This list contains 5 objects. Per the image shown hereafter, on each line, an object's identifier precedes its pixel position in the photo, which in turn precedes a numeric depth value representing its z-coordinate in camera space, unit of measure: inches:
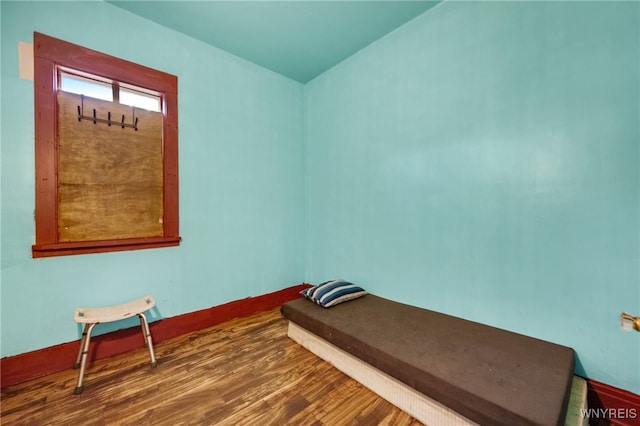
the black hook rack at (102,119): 79.8
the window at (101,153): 74.5
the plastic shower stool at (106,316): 67.2
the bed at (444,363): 47.4
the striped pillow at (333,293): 92.8
